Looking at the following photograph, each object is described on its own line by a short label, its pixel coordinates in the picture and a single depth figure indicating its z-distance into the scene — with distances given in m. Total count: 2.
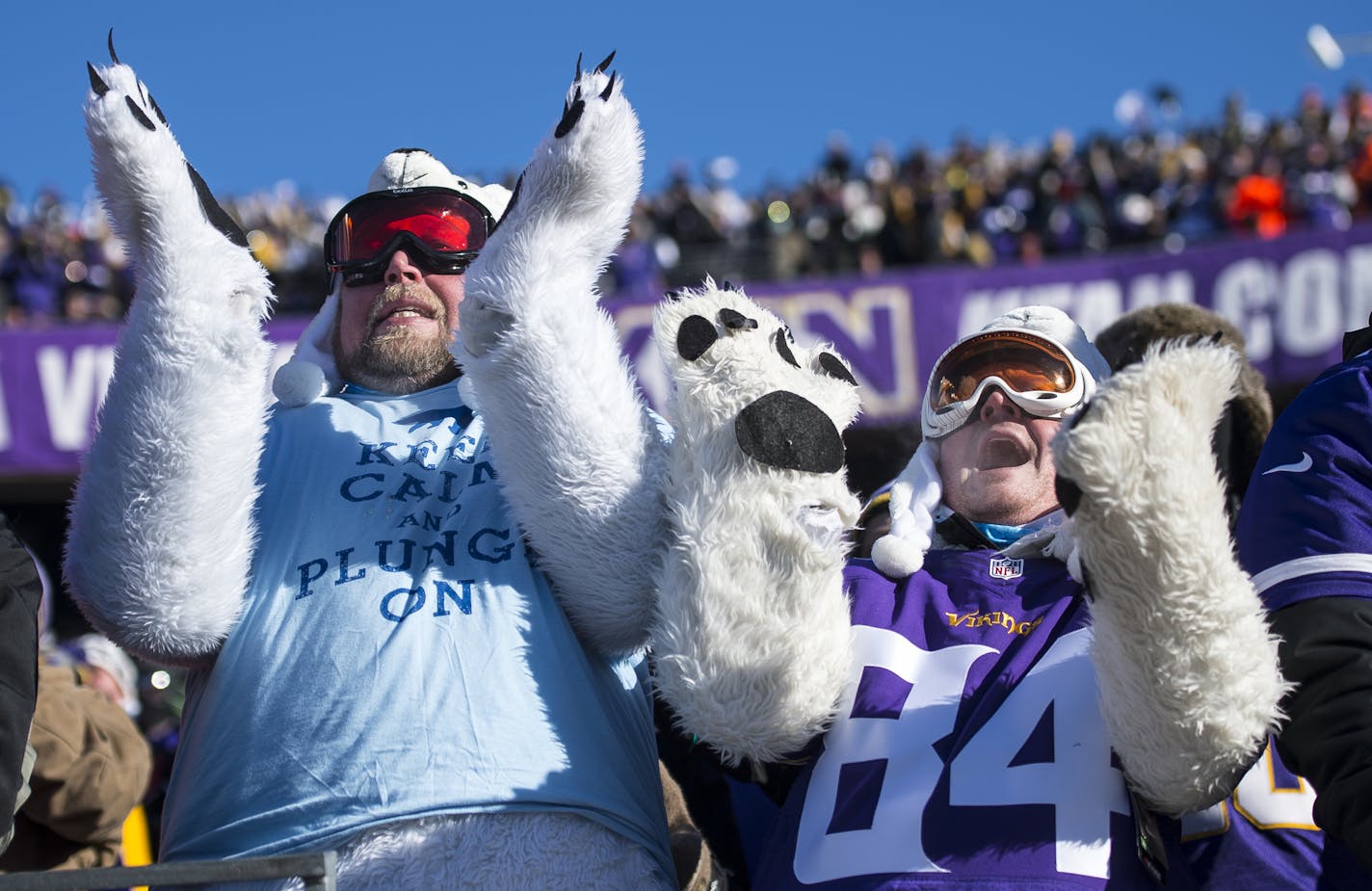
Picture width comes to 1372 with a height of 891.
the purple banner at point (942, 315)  9.48
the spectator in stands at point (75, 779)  3.05
